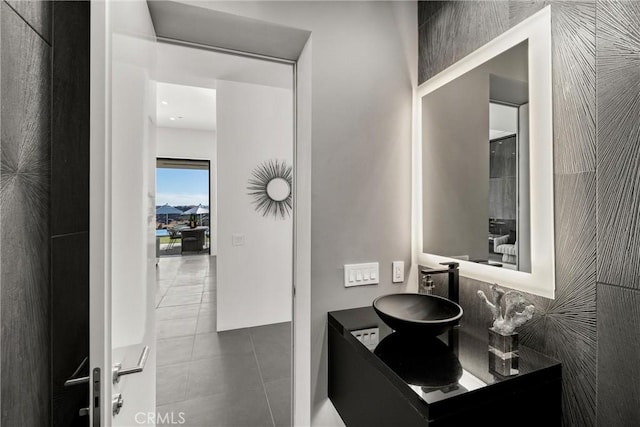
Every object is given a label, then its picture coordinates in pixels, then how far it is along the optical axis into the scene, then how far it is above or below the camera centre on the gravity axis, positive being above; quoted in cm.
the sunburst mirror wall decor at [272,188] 359 +32
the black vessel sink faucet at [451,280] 136 -31
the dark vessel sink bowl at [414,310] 109 -42
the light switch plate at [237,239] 345 -30
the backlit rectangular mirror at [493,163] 108 +23
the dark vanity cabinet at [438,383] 87 -54
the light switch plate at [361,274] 152 -32
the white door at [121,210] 76 +1
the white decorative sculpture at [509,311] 104 -35
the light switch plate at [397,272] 163 -32
